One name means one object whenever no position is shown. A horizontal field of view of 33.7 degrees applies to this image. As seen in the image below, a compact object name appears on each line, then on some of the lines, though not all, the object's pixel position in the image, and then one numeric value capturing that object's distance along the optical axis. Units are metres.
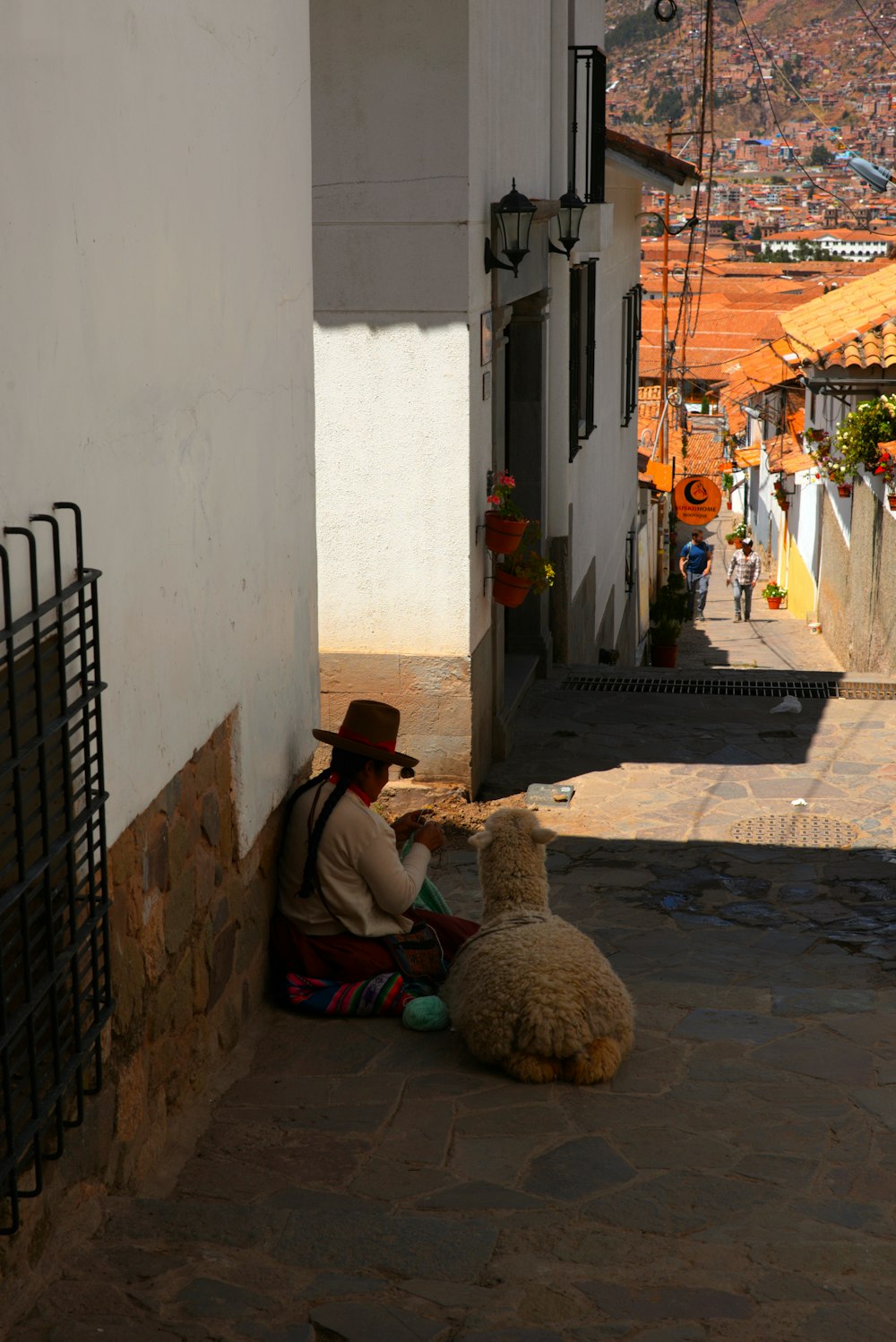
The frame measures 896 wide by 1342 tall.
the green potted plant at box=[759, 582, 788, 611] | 28.83
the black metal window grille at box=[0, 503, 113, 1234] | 2.89
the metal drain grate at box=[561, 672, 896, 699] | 11.34
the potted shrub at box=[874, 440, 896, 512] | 14.12
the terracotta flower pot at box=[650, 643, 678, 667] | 17.56
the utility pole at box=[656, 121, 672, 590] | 23.59
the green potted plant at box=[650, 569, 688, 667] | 17.50
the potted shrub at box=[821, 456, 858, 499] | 15.96
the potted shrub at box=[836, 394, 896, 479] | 14.36
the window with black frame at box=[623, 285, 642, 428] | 18.12
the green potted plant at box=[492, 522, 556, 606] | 8.77
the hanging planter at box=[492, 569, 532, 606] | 8.86
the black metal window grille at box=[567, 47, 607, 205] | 12.05
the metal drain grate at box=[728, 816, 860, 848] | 8.14
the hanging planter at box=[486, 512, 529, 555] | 8.59
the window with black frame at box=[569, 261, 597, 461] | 12.20
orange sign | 24.20
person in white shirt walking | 25.59
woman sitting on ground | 5.21
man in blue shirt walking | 25.48
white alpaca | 4.66
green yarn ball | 5.19
